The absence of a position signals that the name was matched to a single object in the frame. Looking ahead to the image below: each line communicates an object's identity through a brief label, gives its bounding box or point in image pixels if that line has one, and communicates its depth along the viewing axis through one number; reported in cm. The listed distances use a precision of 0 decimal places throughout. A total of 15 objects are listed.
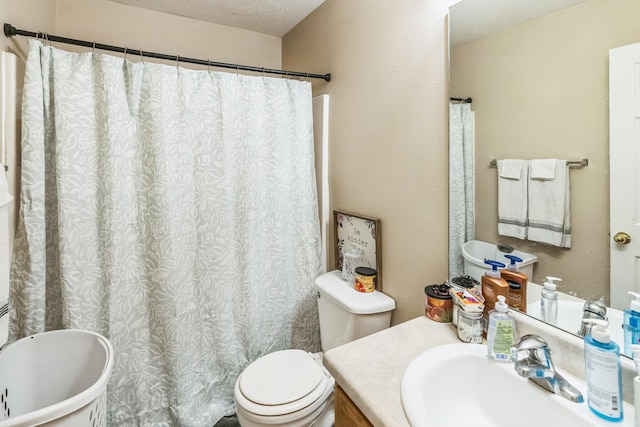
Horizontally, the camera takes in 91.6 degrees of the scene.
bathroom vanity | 72
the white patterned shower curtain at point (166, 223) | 135
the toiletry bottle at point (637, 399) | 61
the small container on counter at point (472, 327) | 97
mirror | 78
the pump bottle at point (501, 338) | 87
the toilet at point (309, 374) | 119
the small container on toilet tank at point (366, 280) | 149
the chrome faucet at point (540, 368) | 73
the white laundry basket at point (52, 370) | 108
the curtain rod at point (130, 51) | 121
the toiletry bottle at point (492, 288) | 96
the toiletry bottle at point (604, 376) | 65
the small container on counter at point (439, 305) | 110
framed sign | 151
